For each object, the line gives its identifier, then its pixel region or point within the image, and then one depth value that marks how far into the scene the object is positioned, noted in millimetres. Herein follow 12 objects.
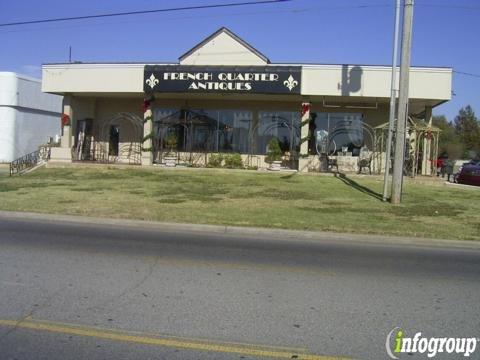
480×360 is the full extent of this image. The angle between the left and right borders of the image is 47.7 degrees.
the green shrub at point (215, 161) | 26281
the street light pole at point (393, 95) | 17127
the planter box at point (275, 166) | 25652
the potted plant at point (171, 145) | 28127
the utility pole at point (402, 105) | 16344
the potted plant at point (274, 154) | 26203
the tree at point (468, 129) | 72312
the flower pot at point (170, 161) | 26433
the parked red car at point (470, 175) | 27503
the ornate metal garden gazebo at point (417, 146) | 23328
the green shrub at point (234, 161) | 26109
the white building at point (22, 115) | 37375
